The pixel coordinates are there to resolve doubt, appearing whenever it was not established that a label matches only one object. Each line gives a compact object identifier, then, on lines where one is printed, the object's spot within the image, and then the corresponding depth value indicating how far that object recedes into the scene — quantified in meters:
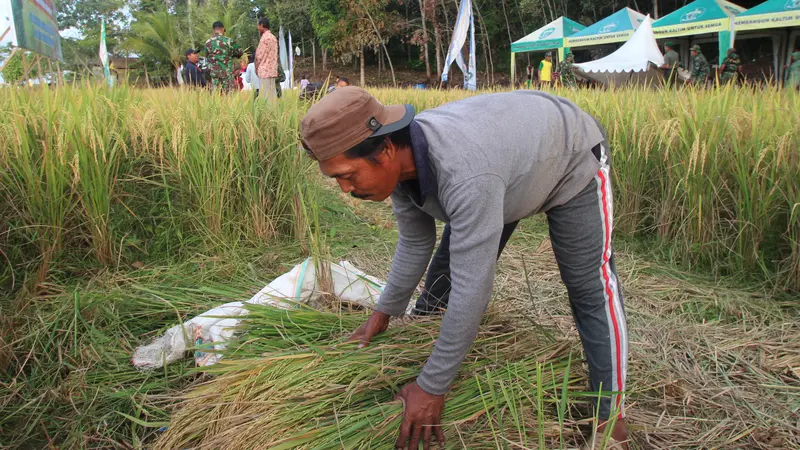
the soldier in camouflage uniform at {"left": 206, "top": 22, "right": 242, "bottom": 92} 6.60
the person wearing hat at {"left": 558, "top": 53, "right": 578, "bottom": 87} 10.02
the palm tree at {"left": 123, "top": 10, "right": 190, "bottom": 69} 19.16
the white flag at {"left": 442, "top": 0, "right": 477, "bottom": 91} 9.70
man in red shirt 6.50
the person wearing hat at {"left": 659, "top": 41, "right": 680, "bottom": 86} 9.59
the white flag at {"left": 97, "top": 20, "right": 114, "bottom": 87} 10.43
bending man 1.08
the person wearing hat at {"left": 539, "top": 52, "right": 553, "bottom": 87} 11.91
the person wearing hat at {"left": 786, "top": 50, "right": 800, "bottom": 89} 6.88
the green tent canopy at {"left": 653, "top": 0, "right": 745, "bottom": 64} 9.43
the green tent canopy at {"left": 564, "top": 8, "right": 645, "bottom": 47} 11.70
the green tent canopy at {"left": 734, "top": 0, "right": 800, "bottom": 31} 8.28
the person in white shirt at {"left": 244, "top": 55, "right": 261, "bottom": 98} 9.72
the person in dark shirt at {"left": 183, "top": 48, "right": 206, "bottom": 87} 7.80
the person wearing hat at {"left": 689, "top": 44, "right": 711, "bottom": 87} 8.27
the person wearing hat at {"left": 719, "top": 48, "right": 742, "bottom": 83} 7.64
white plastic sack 1.82
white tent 9.94
